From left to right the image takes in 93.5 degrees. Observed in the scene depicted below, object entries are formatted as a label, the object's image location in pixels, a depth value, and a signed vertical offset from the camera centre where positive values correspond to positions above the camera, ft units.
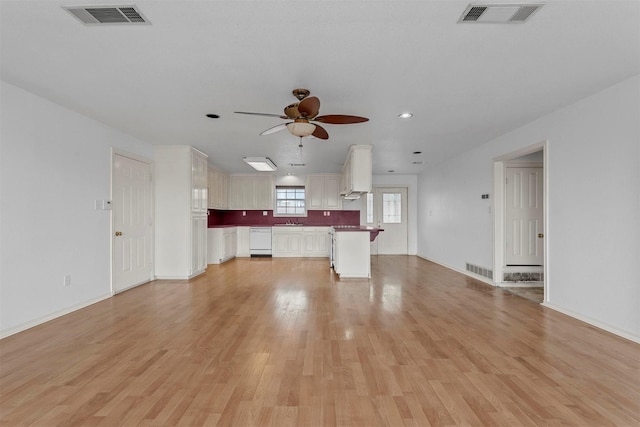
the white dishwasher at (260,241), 28.76 -2.50
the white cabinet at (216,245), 24.91 -2.50
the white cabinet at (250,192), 29.87 +2.27
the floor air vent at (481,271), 17.29 -3.40
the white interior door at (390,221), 30.07 -0.62
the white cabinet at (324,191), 29.63 +2.34
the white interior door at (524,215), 16.97 -0.02
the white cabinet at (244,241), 28.89 -2.51
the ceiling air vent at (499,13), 6.31 +4.37
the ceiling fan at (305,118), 9.55 +3.32
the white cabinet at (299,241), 28.66 -2.50
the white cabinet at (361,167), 17.98 +2.85
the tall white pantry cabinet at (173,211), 18.39 +0.24
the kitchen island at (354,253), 18.86 -2.42
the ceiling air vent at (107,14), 6.36 +4.36
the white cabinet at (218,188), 25.43 +2.42
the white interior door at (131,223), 15.23 -0.42
